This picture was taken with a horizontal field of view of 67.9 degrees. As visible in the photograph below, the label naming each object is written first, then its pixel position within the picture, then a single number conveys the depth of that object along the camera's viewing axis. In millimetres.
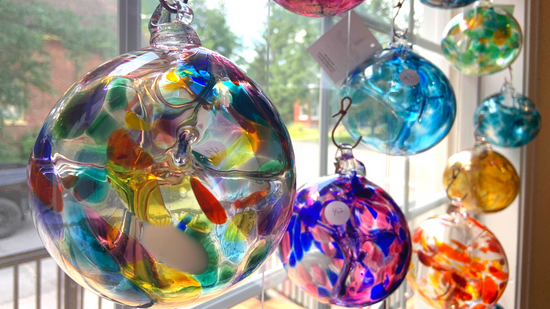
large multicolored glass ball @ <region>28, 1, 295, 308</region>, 222
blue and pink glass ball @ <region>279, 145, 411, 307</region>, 474
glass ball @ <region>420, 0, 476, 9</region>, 830
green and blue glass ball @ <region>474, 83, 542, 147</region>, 1151
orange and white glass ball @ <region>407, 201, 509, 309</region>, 741
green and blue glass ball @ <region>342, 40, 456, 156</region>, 626
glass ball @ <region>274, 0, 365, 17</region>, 461
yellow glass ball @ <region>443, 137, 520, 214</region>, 1005
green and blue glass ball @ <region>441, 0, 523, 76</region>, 944
